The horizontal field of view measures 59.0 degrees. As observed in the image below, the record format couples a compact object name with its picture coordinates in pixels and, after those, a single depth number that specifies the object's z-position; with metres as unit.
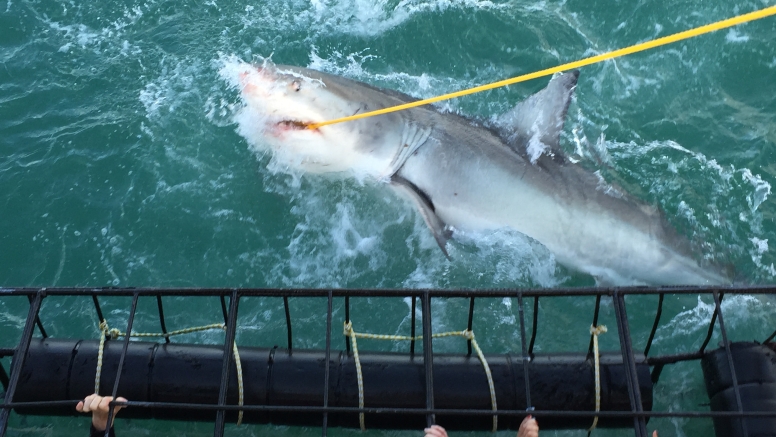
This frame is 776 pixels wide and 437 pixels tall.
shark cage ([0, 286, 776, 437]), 4.12
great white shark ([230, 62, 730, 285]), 5.50
